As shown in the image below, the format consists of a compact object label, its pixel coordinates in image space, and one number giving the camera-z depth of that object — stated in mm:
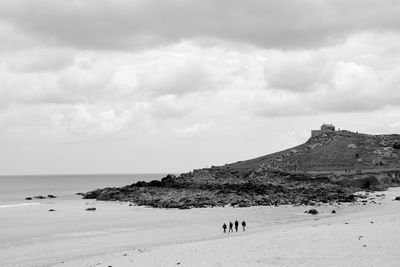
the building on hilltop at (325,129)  163900
